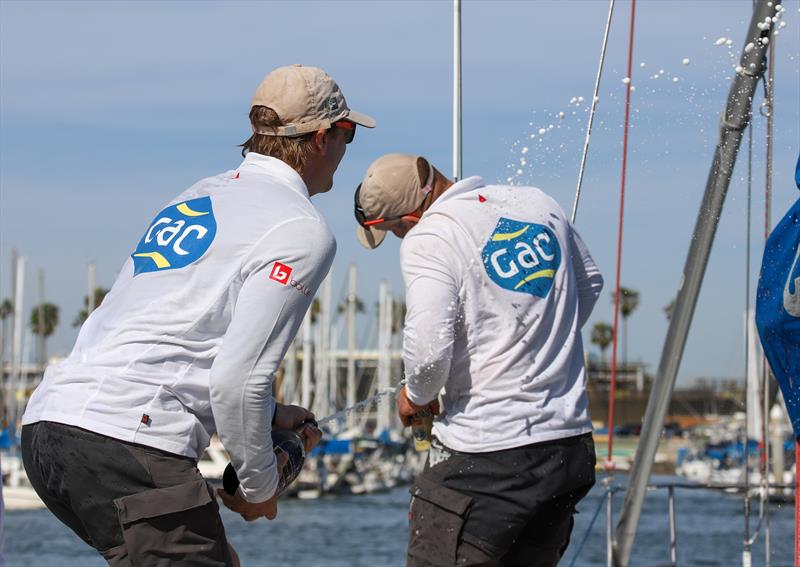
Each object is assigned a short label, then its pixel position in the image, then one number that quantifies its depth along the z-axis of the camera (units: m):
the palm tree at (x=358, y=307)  67.56
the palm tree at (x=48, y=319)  78.14
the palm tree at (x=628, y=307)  96.44
